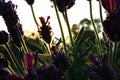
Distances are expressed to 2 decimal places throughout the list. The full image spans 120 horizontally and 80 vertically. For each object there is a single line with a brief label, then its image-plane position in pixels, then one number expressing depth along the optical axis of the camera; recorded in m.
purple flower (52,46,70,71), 0.26
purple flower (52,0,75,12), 0.38
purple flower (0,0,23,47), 0.42
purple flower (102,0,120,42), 0.23
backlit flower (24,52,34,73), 0.20
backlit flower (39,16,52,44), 0.45
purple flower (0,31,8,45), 0.40
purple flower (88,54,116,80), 0.20
